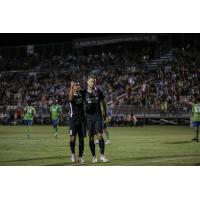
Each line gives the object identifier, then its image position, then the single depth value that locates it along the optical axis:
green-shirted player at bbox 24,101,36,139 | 23.00
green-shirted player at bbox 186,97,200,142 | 19.09
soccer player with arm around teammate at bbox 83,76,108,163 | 11.66
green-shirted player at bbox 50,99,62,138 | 21.81
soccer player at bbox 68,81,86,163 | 11.82
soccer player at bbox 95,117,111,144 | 16.20
